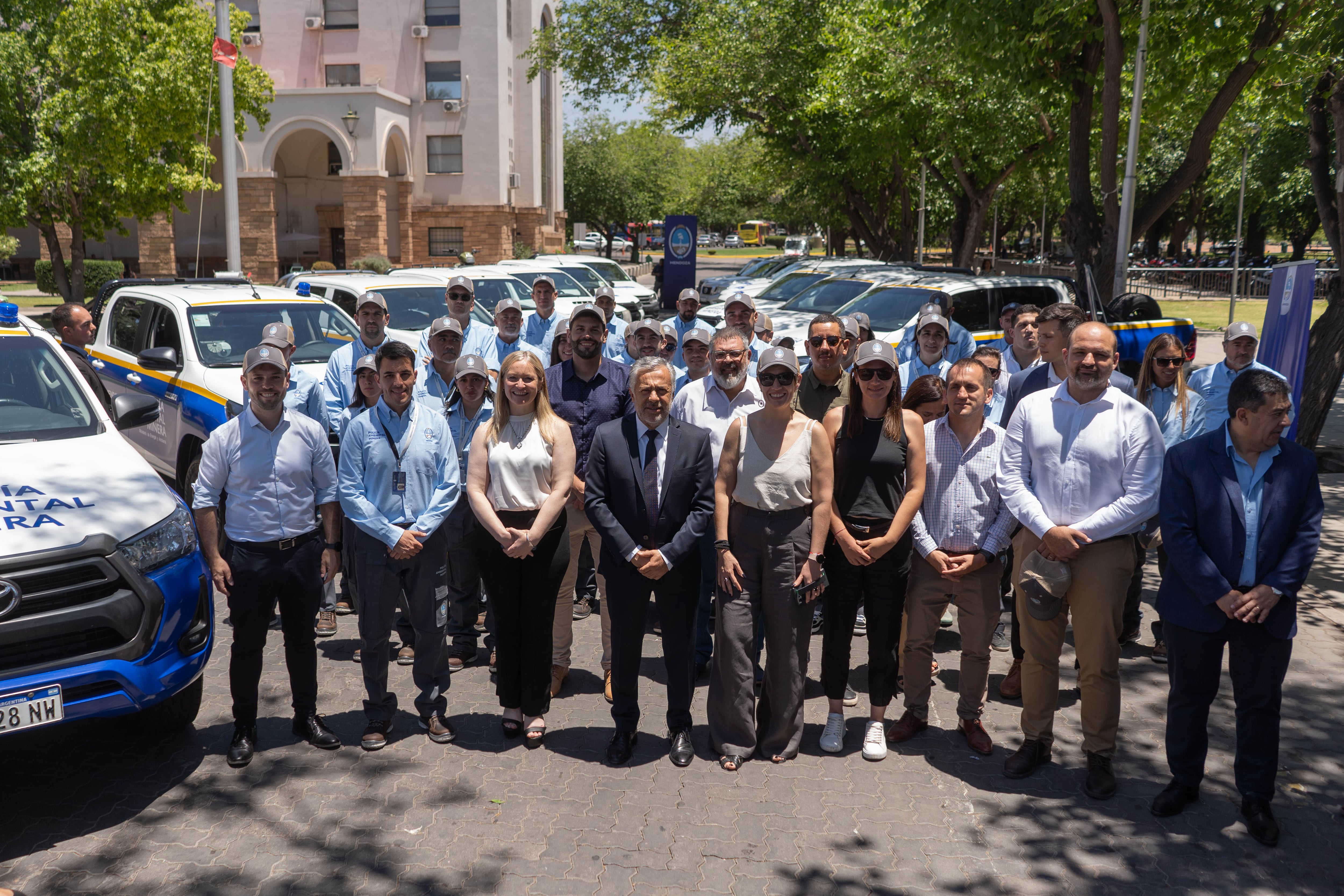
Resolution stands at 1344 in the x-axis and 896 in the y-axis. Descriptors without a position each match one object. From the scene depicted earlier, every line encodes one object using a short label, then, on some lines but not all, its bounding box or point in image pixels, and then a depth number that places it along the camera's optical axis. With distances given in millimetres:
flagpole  14938
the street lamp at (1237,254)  21397
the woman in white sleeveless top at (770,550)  4969
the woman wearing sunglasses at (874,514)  5113
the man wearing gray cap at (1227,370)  6629
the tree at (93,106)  19078
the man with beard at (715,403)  5828
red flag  14414
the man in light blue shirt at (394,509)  5168
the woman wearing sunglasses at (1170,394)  6336
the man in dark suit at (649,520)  5047
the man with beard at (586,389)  6363
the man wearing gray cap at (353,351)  7156
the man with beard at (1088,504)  4762
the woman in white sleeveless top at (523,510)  5102
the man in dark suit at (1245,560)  4340
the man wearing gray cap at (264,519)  4910
